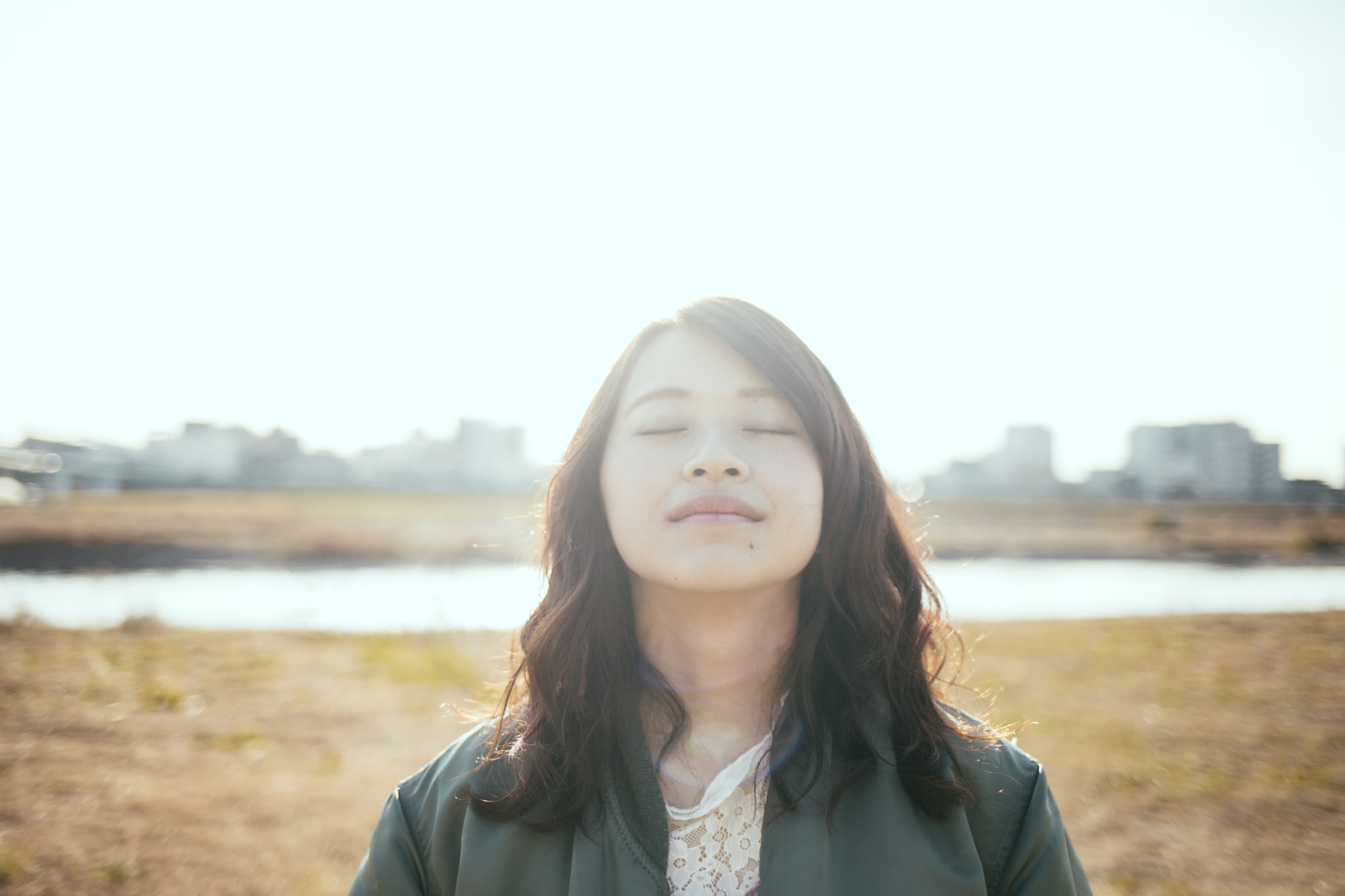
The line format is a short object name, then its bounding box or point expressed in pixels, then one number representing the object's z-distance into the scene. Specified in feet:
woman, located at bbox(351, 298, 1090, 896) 5.35
